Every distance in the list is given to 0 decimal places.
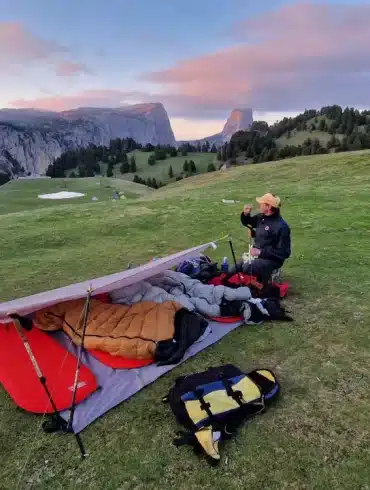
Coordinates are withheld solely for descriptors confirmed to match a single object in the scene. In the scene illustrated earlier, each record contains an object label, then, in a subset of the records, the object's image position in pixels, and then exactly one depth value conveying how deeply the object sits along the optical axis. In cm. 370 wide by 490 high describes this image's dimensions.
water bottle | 870
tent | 467
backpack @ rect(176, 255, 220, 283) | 827
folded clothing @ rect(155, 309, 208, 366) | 545
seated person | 748
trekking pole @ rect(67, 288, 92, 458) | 400
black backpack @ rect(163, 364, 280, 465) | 398
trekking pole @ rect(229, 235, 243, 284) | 777
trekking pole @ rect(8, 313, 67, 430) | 416
